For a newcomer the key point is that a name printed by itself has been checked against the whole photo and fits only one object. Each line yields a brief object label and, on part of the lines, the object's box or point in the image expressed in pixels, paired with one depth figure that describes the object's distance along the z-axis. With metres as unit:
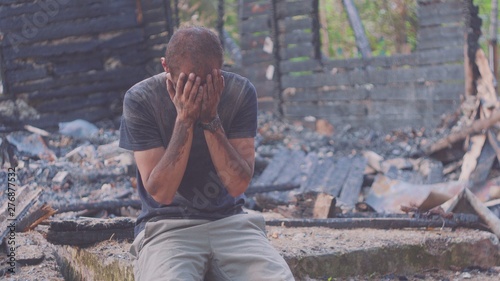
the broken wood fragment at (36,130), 10.21
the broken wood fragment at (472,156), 7.52
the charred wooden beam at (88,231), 4.00
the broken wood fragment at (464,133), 7.41
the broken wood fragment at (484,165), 7.22
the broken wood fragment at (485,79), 8.75
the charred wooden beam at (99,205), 5.73
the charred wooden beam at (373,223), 4.73
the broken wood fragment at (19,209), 4.04
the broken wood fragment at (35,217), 4.38
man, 2.84
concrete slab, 3.92
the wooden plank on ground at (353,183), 7.34
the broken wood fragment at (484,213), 4.74
